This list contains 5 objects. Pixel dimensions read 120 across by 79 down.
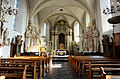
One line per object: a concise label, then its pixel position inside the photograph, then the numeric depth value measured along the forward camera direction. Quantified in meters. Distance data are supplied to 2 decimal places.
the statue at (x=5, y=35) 6.92
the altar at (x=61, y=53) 18.08
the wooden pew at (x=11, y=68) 2.30
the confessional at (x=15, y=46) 8.37
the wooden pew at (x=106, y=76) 1.73
